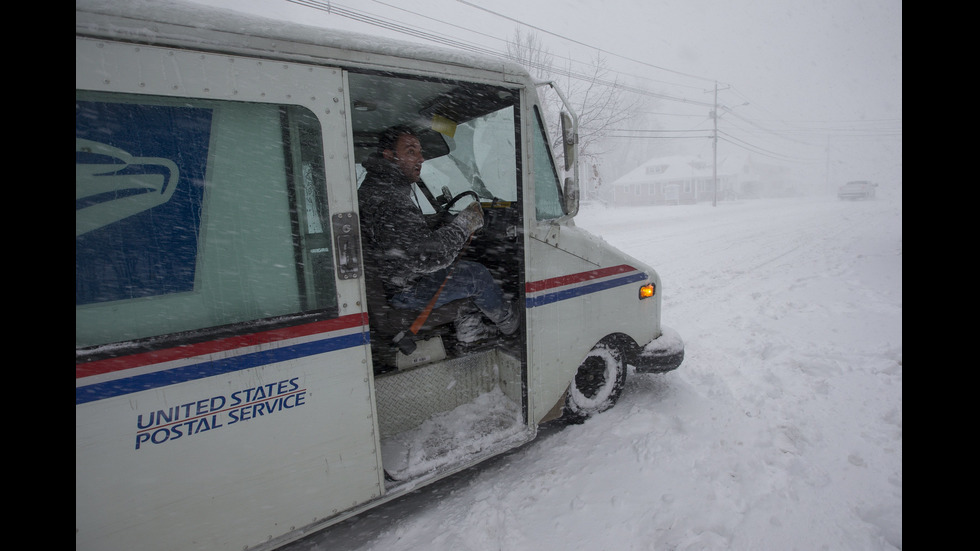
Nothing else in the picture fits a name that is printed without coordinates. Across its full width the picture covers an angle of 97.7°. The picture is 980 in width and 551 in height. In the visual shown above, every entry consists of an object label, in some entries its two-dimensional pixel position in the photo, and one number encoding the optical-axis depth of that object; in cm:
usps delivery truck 163
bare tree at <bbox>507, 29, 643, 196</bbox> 1672
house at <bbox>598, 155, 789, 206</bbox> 5141
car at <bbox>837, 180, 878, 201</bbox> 3478
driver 264
